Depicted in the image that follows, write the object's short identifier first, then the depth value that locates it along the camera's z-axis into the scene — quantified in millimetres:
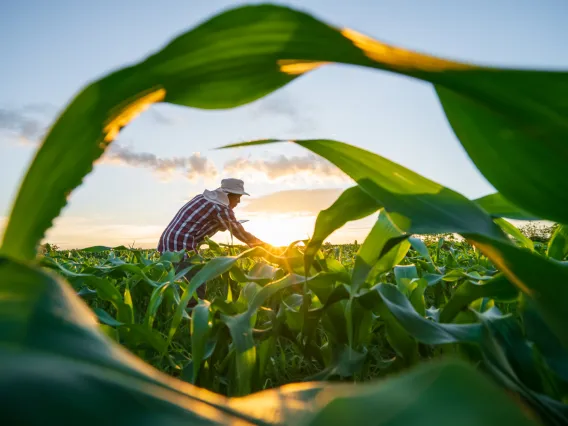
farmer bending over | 5492
